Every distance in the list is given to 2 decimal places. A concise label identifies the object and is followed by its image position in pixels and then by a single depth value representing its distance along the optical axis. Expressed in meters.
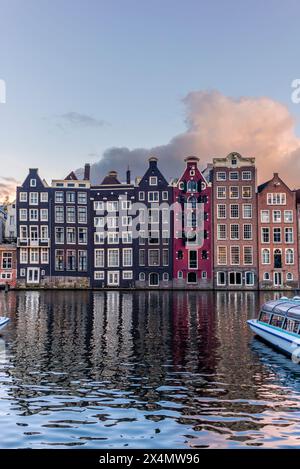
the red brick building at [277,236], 97.88
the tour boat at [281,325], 24.30
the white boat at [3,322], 31.10
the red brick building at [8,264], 99.81
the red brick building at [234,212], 99.44
